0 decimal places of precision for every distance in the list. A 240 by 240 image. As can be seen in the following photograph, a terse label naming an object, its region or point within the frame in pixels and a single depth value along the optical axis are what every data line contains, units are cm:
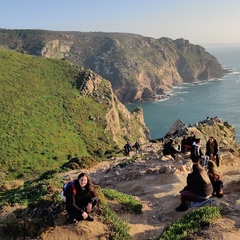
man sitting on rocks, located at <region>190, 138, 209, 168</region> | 1624
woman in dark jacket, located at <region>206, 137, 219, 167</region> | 1655
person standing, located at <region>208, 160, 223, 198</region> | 1052
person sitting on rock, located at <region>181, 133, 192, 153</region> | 2044
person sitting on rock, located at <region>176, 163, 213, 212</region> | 1004
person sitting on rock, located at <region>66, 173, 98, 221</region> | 855
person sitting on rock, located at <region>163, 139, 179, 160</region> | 1999
